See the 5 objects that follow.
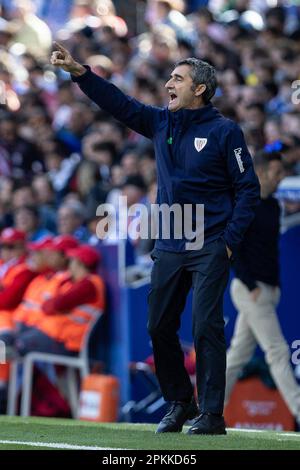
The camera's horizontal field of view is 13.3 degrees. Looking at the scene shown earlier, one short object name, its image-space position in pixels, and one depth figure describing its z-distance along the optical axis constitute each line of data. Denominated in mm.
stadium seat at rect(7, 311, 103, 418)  12328
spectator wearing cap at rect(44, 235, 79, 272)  12609
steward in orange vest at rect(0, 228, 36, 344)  13055
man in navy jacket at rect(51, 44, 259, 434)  7309
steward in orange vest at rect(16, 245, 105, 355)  12203
